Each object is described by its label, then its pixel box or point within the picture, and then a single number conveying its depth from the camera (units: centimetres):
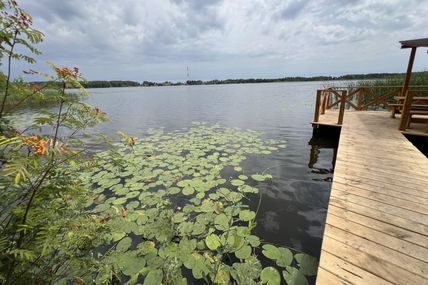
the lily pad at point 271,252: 268
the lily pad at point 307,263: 250
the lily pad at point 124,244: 277
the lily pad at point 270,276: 225
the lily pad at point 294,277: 231
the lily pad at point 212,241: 272
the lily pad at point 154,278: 221
